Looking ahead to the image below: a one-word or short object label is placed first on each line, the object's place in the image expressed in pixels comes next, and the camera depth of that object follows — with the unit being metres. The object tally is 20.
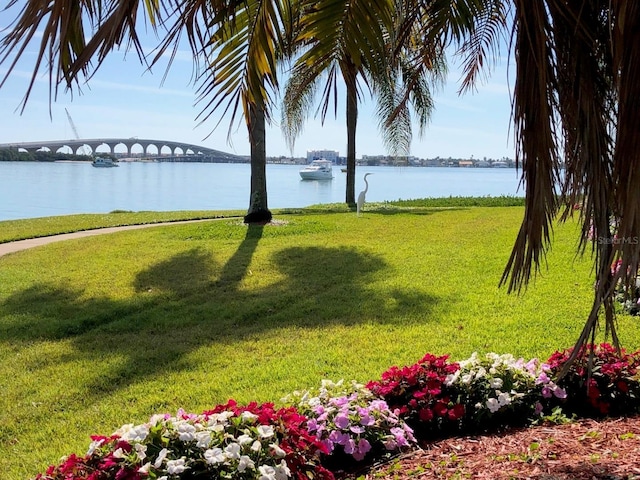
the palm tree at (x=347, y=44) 2.56
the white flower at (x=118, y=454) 2.19
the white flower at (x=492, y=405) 3.08
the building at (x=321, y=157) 53.16
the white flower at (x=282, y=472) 2.24
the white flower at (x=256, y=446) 2.27
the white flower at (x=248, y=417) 2.47
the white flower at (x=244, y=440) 2.30
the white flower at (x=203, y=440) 2.23
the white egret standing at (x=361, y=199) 14.28
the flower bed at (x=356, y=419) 2.22
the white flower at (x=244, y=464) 2.17
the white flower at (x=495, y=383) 3.19
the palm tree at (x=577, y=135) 1.77
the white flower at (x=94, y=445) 2.32
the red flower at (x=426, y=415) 3.04
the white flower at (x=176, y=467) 2.10
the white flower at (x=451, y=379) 3.24
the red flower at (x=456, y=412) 3.02
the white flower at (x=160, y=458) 2.14
